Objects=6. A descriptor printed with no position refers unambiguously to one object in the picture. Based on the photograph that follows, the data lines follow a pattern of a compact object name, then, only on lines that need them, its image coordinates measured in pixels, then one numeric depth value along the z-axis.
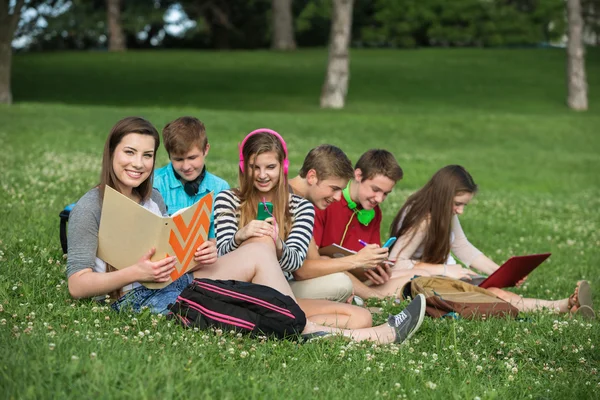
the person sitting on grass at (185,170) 6.72
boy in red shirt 6.76
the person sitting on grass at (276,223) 5.90
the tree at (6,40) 27.11
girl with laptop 8.00
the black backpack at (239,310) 5.36
